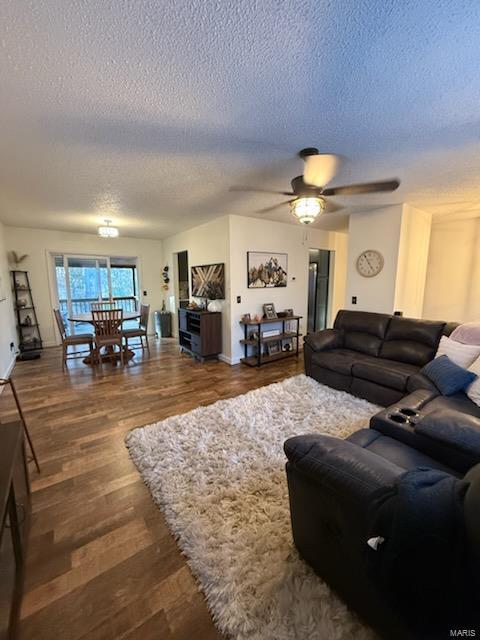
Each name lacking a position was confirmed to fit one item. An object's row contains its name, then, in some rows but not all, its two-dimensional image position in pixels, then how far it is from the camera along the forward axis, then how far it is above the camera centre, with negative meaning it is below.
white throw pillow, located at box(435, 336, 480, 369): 2.40 -0.66
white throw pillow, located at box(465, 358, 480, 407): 2.02 -0.84
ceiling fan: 1.85 +0.76
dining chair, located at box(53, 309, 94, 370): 4.28 -0.94
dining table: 4.39 -1.23
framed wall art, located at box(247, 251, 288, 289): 4.55 +0.21
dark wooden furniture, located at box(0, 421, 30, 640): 1.04 -1.17
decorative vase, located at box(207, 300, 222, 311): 4.69 -0.43
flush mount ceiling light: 4.28 +0.81
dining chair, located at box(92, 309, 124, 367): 4.33 -0.79
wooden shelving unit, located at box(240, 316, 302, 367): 4.39 -1.00
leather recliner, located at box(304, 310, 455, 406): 2.85 -0.92
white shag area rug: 1.12 -1.39
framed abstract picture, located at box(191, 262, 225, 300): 4.50 +0.01
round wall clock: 4.04 +0.28
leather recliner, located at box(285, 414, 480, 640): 0.72 -0.86
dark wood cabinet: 4.50 -0.89
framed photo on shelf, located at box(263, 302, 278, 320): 4.77 -0.53
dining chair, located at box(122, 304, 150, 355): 4.90 -0.87
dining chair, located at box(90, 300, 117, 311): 5.41 -0.49
